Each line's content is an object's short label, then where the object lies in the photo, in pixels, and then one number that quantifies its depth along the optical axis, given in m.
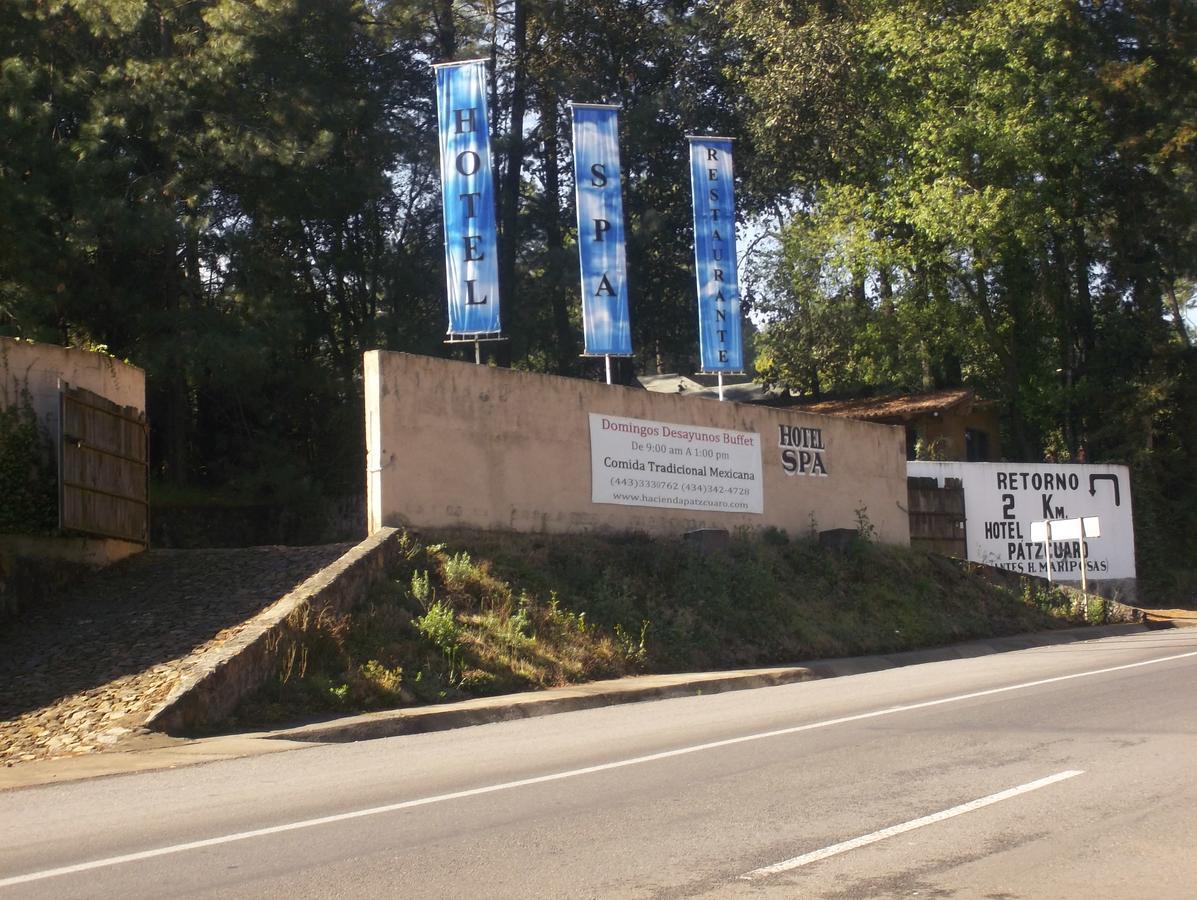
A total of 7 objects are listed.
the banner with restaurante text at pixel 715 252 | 25.30
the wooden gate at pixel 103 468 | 16.67
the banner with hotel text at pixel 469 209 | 21.64
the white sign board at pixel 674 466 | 20.91
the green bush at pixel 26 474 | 16.28
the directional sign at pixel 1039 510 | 30.11
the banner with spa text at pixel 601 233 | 23.17
